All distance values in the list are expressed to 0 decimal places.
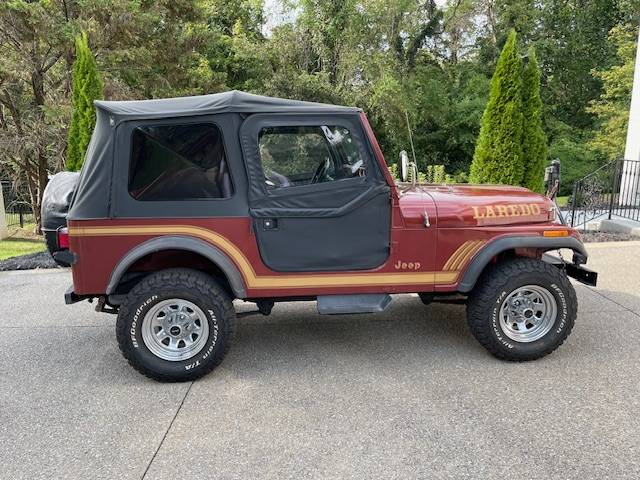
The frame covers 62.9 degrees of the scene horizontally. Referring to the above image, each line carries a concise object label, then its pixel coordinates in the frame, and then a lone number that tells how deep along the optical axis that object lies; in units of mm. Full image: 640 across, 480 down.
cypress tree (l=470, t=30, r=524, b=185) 9312
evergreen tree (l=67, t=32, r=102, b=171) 8516
